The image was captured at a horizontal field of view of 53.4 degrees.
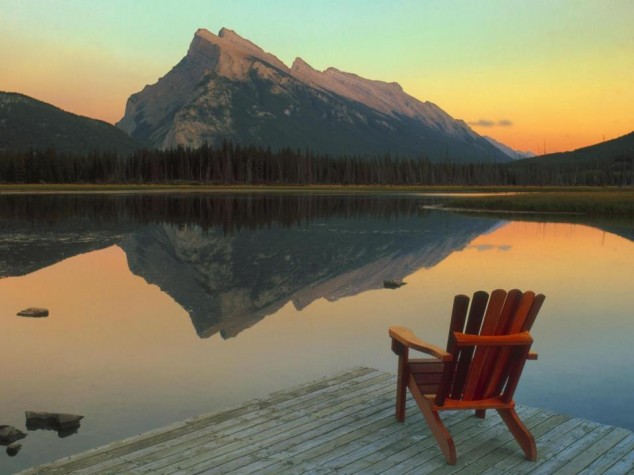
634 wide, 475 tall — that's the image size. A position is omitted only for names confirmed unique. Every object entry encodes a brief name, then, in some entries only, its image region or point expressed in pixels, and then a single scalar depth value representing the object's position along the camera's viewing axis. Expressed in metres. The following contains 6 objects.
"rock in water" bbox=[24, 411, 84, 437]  8.83
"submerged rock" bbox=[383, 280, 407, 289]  21.18
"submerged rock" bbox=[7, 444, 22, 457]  7.99
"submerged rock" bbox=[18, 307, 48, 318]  16.25
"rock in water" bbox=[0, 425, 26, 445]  8.32
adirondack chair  6.18
